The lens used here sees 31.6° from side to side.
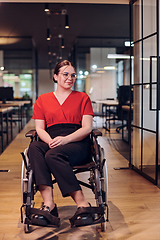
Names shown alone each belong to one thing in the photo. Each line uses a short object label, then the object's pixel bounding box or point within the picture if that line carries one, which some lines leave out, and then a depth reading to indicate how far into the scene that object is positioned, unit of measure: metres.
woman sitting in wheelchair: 1.85
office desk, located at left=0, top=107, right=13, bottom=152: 4.56
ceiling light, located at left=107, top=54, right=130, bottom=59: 7.72
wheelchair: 1.74
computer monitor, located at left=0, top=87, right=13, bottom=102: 6.96
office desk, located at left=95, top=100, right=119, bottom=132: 6.85
